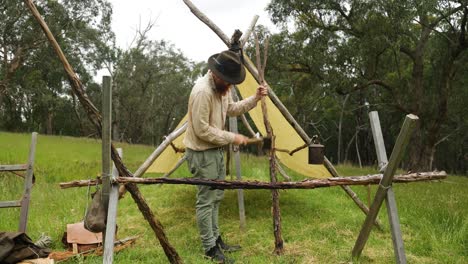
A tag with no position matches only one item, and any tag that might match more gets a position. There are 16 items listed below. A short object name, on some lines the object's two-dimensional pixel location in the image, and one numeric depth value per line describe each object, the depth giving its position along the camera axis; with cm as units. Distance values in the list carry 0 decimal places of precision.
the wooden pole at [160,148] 498
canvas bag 317
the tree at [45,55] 2053
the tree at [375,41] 1132
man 371
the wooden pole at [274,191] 428
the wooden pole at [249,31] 497
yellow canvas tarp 541
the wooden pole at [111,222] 307
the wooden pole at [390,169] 293
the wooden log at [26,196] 450
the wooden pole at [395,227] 317
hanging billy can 411
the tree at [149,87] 3031
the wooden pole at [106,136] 298
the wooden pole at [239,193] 511
